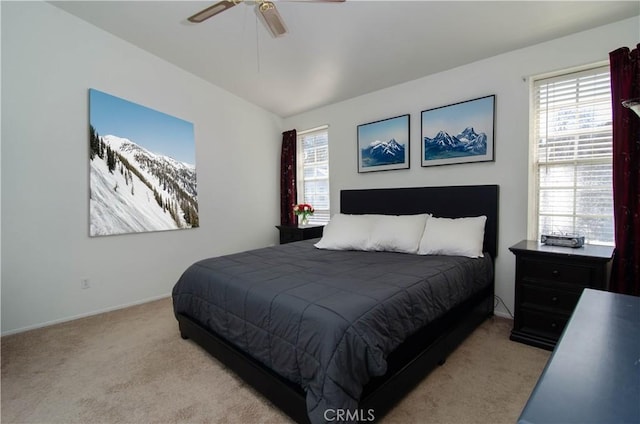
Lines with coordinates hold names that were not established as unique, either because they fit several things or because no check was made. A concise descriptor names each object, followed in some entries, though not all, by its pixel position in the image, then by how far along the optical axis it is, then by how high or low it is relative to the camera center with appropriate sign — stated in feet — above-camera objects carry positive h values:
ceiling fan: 6.35 +4.34
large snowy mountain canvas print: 10.00 +1.33
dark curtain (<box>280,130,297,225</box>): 15.89 +1.41
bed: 4.50 -2.20
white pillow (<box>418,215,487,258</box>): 8.59 -1.04
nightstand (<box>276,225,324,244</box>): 13.96 -1.38
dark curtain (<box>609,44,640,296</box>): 7.32 +0.70
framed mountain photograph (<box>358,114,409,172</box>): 11.82 +2.44
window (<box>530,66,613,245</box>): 8.25 +1.38
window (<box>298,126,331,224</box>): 15.17 +1.70
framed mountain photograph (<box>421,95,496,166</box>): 9.78 +2.45
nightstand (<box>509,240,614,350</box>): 7.00 -2.03
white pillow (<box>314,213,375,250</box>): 9.97 -1.04
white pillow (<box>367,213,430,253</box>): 9.40 -1.00
